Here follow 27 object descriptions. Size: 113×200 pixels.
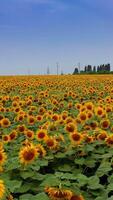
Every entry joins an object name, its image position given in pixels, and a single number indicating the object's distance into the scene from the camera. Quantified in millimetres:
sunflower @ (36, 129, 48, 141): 3307
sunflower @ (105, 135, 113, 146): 3247
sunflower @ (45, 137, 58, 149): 3158
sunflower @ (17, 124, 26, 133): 3847
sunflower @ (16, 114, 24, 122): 4504
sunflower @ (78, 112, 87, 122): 3911
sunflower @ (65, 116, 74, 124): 3809
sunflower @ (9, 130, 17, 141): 3572
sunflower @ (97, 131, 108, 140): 3370
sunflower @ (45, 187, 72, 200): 1905
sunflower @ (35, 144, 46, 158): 3005
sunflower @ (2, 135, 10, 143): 3539
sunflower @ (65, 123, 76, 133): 3507
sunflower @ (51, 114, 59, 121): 4107
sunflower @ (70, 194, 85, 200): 1980
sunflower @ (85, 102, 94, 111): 4420
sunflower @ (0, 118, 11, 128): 4266
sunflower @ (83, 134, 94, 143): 3281
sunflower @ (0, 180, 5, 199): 1662
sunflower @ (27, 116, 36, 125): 4310
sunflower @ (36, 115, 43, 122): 4333
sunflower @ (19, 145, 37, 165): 2707
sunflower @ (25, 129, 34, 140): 3541
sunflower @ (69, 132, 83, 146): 3190
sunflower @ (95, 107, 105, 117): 4155
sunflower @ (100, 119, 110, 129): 3844
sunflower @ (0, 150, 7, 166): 2649
